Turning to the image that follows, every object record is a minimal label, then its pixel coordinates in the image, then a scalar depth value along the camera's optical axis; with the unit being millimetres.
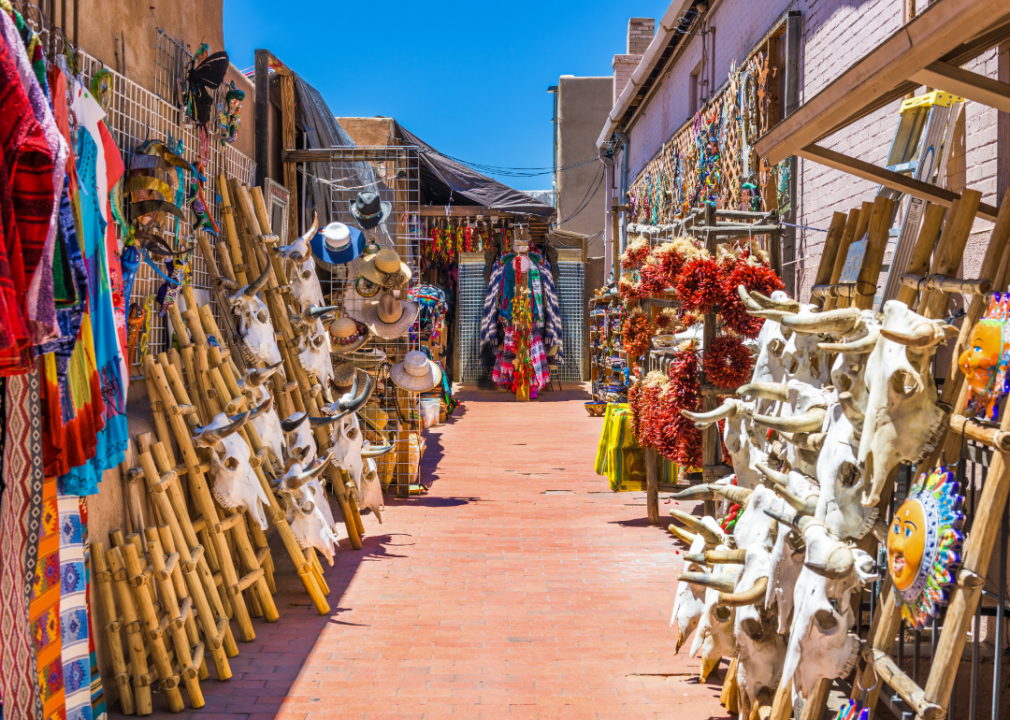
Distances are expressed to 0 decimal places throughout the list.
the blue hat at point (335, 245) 6219
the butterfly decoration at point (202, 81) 5059
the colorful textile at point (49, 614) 2613
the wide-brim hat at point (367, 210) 6895
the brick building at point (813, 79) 3711
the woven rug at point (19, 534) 2410
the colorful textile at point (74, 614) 2846
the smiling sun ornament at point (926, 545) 2205
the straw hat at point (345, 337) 6855
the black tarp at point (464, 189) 11102
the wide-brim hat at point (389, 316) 7160
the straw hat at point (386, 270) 6871
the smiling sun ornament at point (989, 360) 2191
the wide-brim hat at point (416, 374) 7254
